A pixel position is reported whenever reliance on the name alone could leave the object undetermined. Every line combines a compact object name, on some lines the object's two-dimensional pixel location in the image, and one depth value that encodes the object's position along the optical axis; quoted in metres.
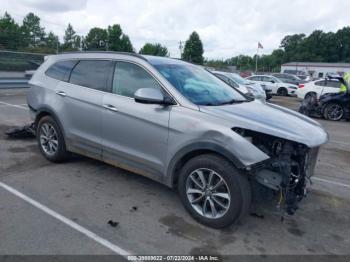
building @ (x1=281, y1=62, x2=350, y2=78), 83.56
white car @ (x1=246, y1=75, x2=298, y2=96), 23.72
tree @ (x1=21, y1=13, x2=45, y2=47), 94.56
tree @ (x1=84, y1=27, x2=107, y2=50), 90.38
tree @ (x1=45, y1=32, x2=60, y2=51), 90.02
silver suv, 3.49
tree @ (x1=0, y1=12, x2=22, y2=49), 56.46
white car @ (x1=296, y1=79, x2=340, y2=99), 16.08
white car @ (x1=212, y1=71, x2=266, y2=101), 14.06
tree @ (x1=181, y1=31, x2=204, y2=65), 82.28
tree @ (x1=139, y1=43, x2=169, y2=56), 95.32
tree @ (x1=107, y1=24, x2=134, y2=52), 88.62
